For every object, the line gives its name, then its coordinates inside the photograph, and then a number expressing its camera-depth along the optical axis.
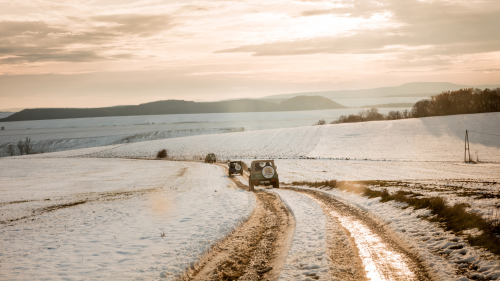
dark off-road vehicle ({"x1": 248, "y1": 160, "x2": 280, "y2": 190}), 24.59
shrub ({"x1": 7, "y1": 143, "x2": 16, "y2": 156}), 124.10
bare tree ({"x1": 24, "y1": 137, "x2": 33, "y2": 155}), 123.32
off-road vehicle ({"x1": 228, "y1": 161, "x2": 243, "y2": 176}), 37.47
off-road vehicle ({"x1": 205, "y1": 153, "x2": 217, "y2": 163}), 61.54
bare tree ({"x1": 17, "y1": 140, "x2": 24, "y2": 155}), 124.89
